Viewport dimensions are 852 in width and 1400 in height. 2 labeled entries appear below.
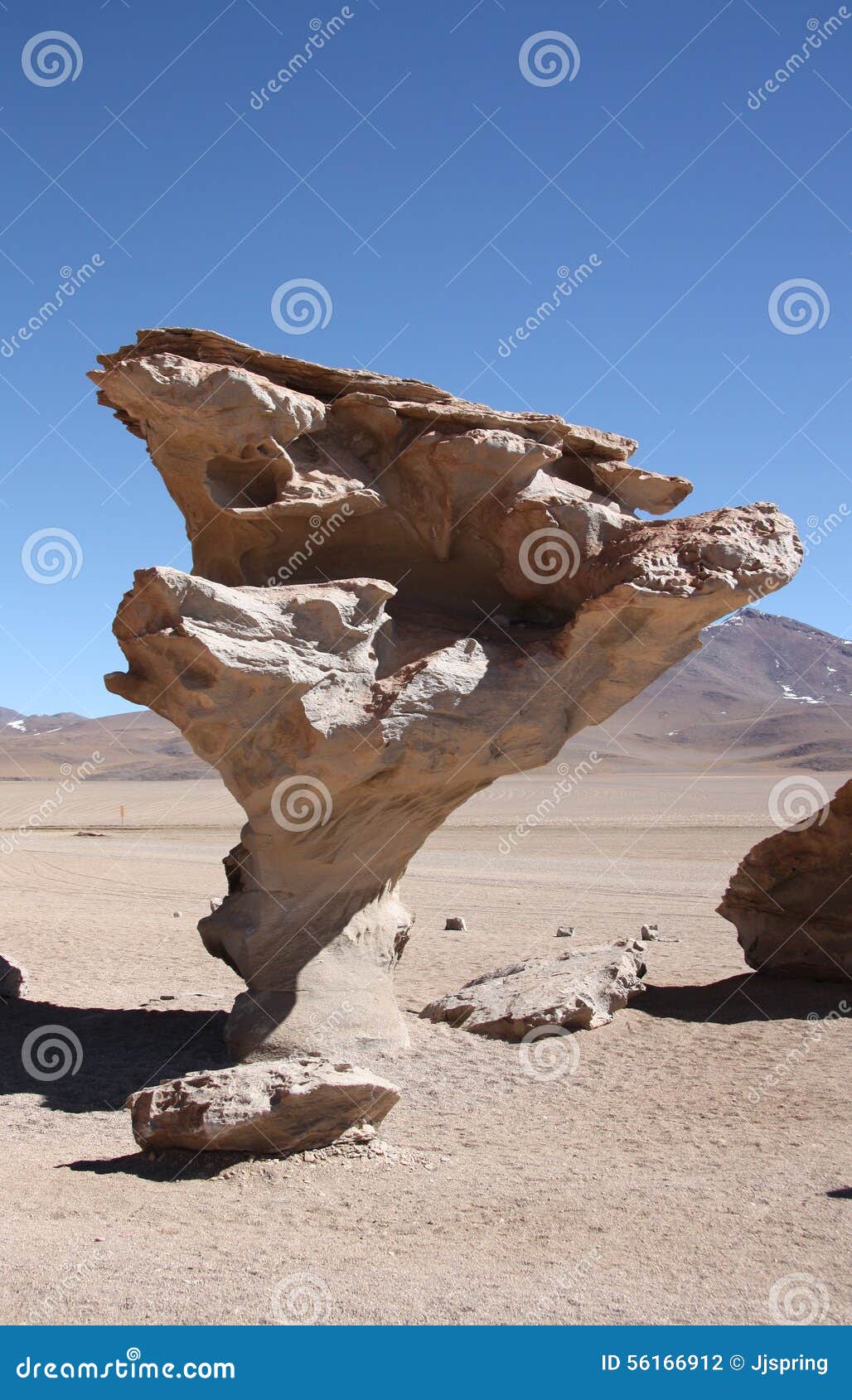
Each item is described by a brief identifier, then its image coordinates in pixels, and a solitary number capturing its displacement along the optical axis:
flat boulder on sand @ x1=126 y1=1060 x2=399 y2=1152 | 6.22
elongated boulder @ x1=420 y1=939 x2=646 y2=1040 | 9.56
